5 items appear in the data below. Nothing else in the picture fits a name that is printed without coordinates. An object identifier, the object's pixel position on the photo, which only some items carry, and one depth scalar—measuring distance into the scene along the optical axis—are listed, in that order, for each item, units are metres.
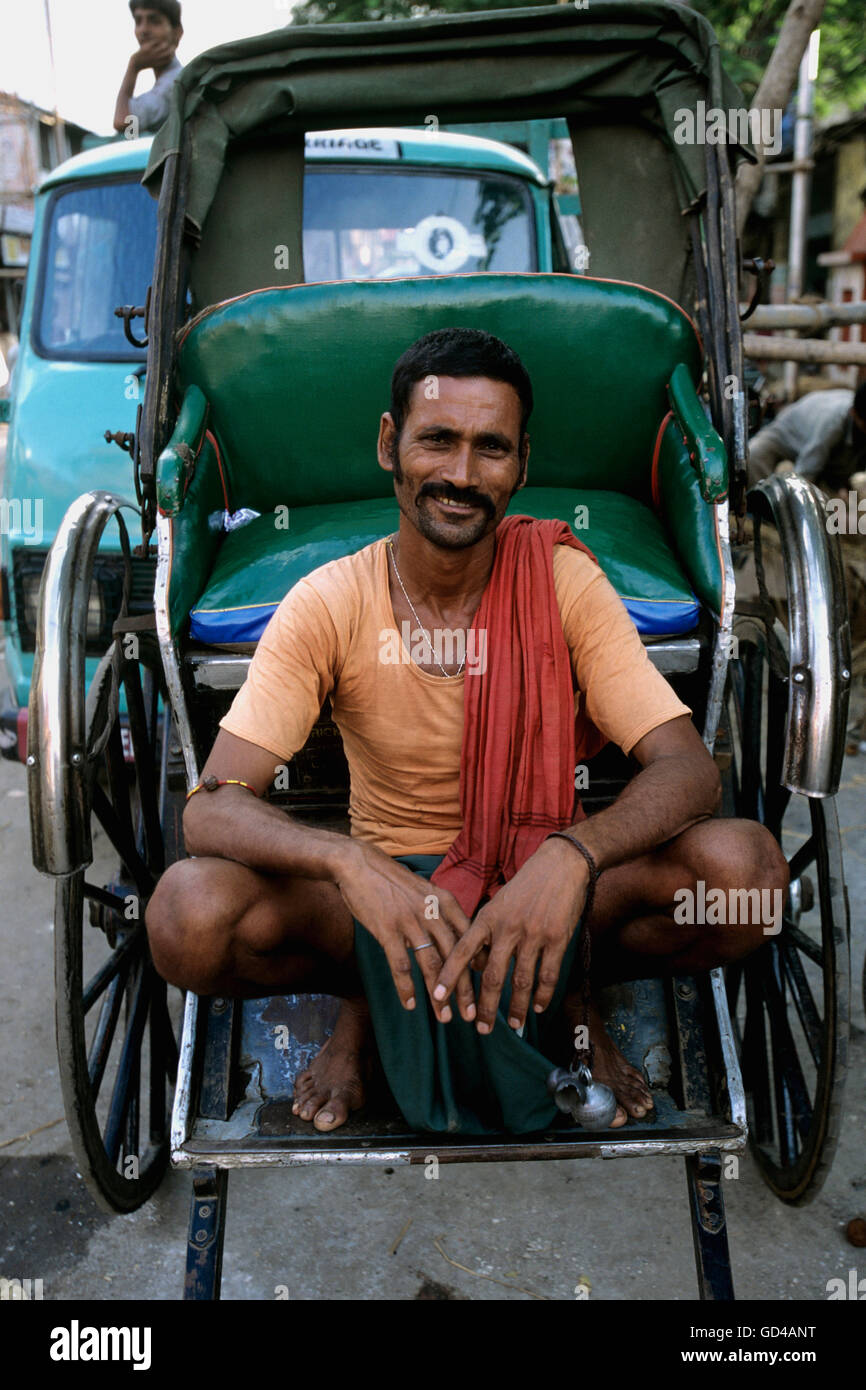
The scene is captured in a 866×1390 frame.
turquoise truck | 3.86
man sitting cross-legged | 1.81
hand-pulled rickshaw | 2.00
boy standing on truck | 4.83
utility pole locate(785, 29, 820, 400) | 9.17
